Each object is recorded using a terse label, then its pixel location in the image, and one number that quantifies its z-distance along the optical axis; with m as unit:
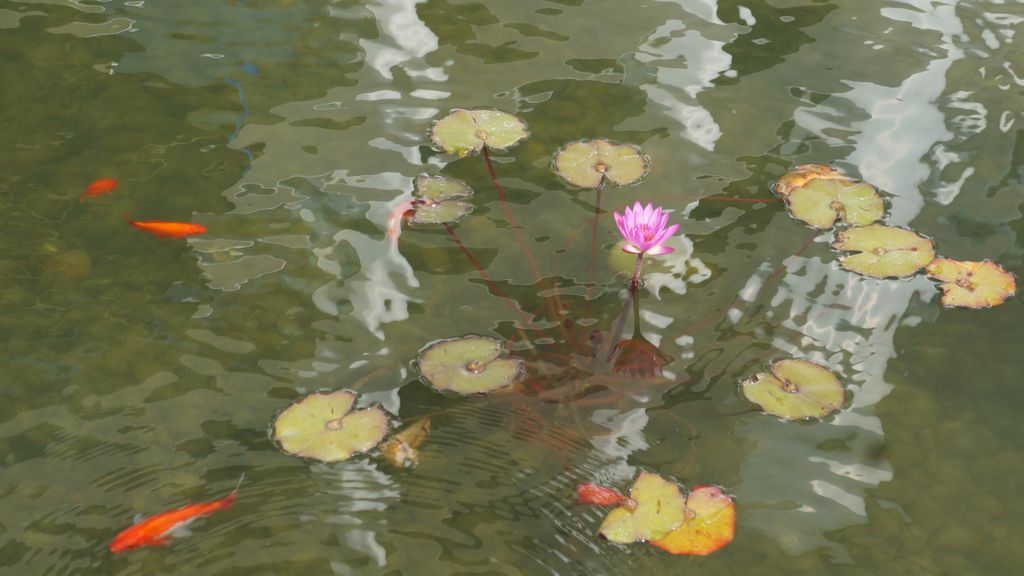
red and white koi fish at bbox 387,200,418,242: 2.31
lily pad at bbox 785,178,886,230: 2.32
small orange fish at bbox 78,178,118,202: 2.37
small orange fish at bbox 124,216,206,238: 2.29
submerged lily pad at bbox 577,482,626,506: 1.79
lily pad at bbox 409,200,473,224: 2.34
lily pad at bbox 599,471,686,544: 1.73
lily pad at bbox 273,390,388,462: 1.84
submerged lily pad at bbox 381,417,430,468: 1.85
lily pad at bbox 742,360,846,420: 1.95
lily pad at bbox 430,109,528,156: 2.50
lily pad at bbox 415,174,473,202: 2.39
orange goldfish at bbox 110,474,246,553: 1.70
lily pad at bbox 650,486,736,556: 1.73
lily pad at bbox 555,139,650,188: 2.43
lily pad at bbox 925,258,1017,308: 2.15
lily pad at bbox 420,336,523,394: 1.94
